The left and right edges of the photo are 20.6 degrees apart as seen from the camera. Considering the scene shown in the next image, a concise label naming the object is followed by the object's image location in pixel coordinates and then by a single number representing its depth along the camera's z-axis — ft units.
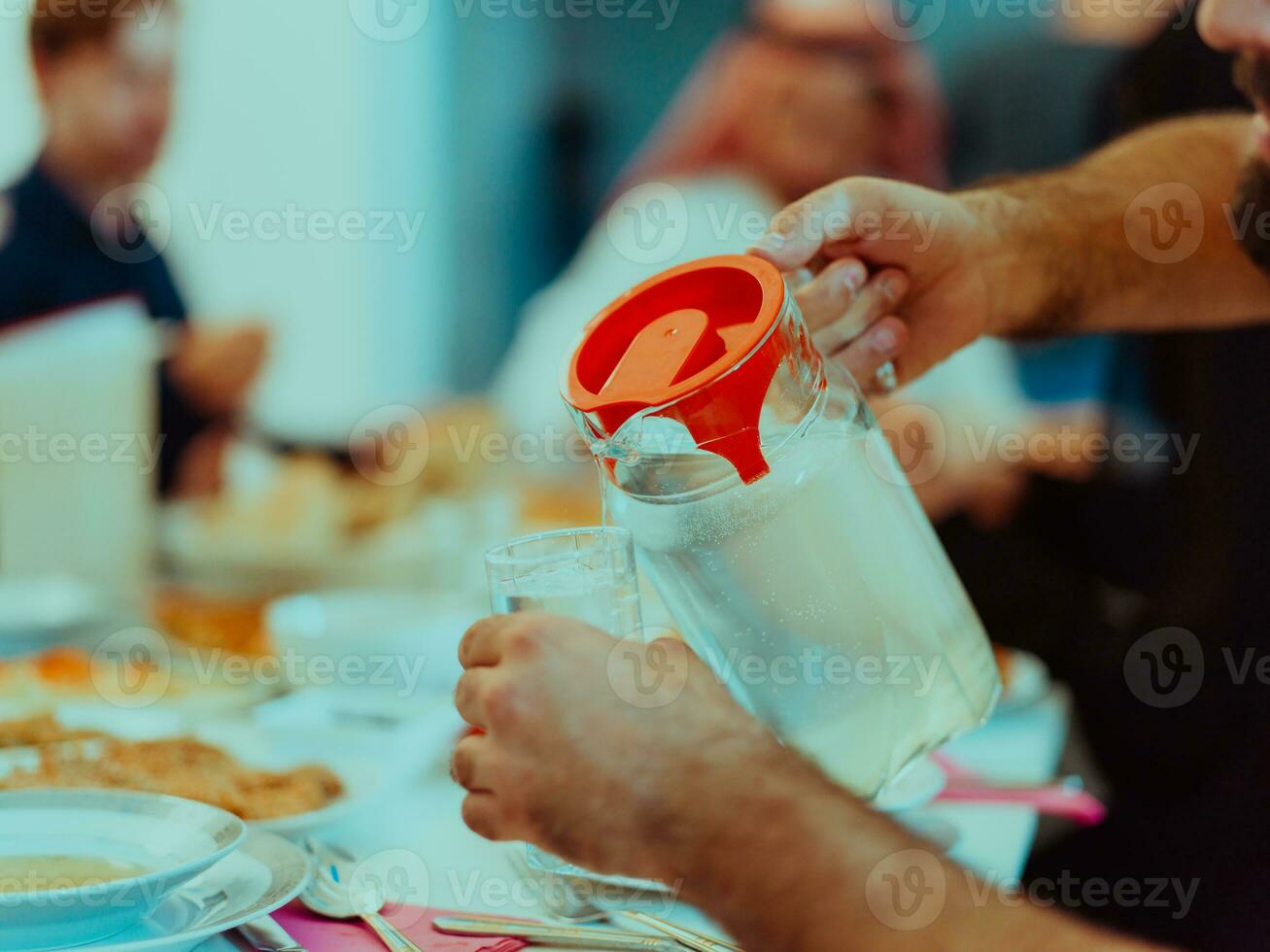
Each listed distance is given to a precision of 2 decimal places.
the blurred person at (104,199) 11.69
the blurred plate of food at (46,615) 7.33
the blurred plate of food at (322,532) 7.83
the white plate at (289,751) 5.55
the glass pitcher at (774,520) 4.91
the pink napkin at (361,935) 5.03
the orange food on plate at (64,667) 6.38
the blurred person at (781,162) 15.25
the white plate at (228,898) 4.84
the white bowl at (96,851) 4.80
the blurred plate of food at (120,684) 6.18
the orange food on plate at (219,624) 7.03
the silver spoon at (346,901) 5.08
